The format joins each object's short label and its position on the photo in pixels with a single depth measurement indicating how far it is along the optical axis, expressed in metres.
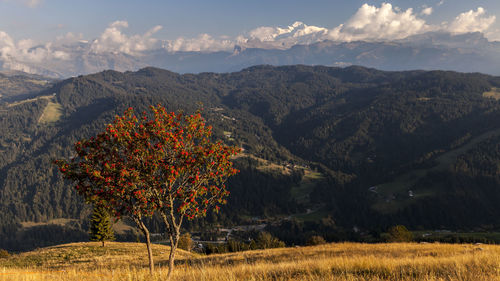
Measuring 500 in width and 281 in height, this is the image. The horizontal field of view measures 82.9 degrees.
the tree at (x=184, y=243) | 93.36
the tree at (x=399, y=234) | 86.24
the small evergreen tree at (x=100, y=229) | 68.94
